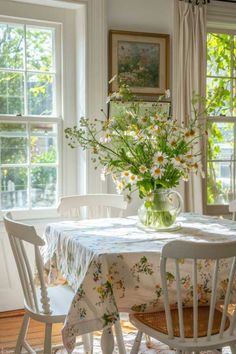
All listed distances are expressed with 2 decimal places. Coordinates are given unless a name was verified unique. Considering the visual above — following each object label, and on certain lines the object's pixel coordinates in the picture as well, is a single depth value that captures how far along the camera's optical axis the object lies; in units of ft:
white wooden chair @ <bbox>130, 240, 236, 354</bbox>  5.05
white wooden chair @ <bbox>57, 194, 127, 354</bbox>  8.87
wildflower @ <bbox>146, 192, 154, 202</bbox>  6.88
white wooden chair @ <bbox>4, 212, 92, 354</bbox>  6.04
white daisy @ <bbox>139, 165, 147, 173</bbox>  6.77
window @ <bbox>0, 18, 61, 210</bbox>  10.46
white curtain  11.16
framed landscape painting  10.76
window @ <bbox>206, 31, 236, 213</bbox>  12.22
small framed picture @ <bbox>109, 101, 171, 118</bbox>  10.55
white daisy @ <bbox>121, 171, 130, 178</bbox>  6.98
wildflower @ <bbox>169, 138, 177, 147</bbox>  6.84
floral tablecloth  5.46
